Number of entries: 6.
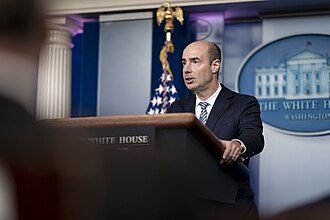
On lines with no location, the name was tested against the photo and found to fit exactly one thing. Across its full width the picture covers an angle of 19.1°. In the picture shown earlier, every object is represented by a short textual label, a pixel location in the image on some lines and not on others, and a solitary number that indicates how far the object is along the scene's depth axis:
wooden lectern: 2.37
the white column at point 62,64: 8.67
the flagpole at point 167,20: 8.07
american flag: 8.24
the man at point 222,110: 3.17
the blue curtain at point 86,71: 8.94
